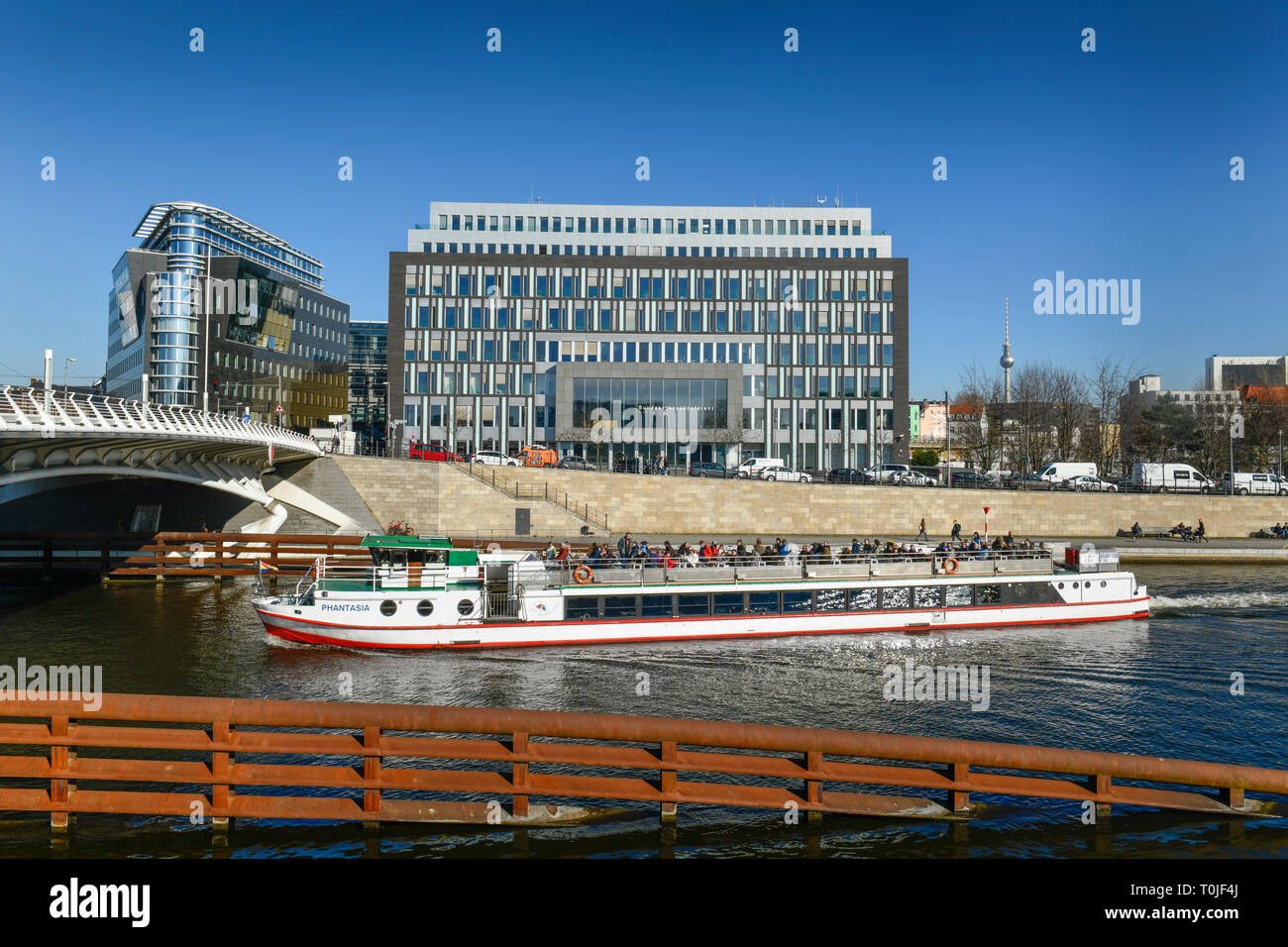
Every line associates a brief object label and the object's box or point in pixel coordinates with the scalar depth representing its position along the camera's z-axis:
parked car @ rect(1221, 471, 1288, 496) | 66.38
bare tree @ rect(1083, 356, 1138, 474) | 83.31
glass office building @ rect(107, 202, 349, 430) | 102.75
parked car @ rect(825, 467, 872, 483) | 64.06
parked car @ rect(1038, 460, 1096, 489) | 68.19
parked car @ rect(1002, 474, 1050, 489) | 64.00
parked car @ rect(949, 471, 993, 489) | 65.21
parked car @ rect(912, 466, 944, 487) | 76.82
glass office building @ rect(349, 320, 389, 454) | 136.75
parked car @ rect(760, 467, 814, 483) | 62.84
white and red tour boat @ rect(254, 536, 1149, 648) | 29.00
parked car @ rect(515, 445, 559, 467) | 61.93
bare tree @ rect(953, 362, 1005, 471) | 85.01
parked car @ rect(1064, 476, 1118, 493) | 63.07
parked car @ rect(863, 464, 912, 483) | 65.62
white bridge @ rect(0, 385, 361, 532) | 27.17
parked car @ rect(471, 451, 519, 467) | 59.39
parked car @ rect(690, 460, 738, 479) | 62.22
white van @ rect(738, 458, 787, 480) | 66.44
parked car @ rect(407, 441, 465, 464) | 59.62
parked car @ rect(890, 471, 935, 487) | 64.62
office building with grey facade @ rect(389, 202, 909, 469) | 87.56
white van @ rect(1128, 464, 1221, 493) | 67.19
